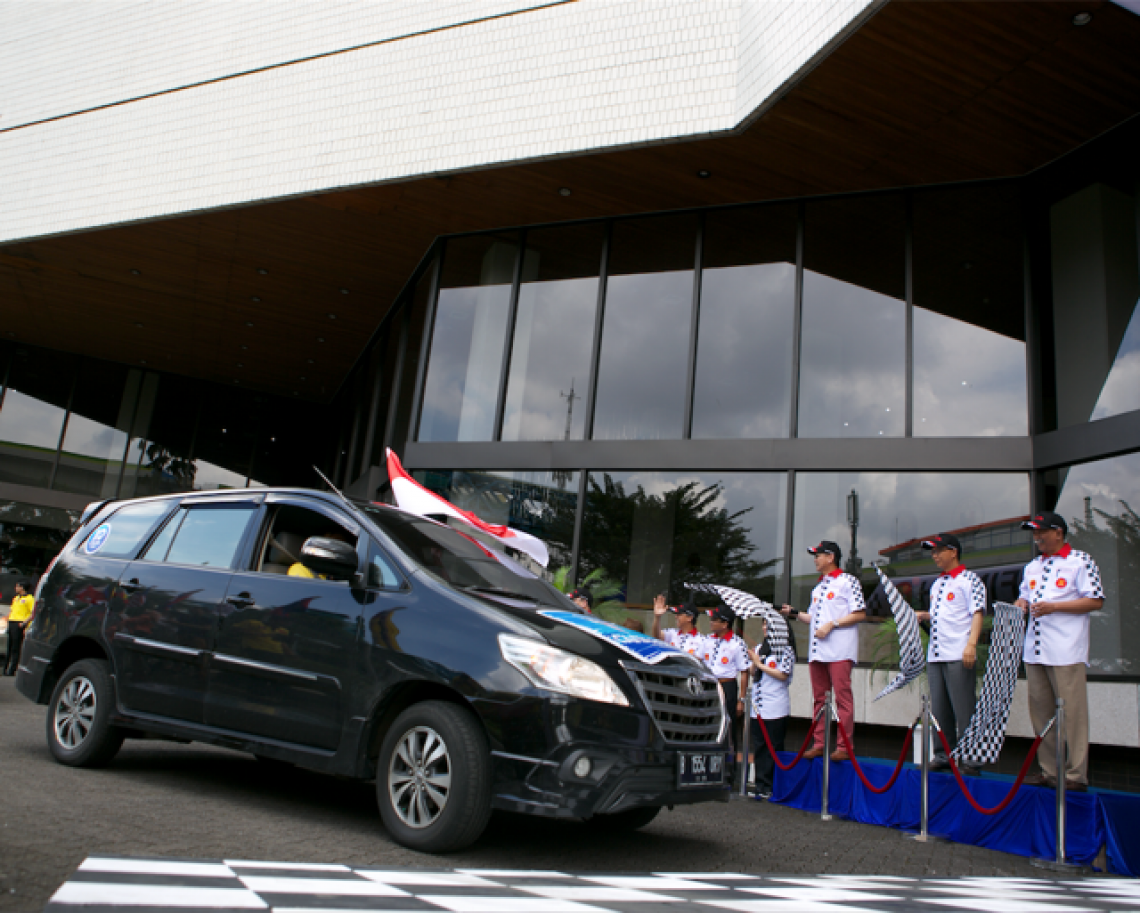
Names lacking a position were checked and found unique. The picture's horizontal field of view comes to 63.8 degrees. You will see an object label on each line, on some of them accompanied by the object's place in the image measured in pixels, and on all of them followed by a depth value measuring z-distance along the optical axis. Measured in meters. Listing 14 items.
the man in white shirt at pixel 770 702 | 8.09
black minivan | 4.27
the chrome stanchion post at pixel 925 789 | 6.45
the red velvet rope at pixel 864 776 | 6.76
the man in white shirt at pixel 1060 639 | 6.25
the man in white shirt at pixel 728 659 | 8.50
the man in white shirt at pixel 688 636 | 8.80
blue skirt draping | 5.78
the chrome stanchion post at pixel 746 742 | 8.08
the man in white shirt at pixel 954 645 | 6.86
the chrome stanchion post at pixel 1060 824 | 5.68
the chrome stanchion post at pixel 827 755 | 7.22
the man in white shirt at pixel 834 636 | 7.66
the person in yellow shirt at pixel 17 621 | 15.68
